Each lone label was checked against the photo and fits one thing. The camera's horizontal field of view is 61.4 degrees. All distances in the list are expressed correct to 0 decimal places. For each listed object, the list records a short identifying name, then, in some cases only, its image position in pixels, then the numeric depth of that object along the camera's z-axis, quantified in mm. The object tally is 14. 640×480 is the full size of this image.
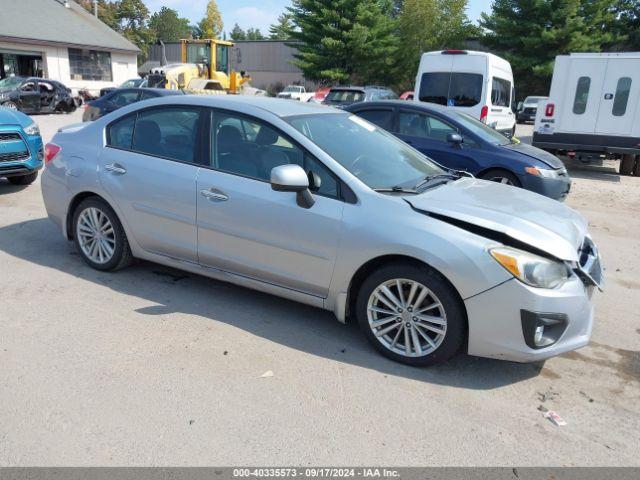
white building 30844
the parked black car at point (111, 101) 13906
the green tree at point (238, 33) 131562
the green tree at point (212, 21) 79688
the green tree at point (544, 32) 33625
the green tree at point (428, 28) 39781
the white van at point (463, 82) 12641
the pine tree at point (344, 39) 37212
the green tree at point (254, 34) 130062
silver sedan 3242
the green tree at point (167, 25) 86125
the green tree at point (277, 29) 80312
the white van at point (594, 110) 12352
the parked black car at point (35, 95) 21188
